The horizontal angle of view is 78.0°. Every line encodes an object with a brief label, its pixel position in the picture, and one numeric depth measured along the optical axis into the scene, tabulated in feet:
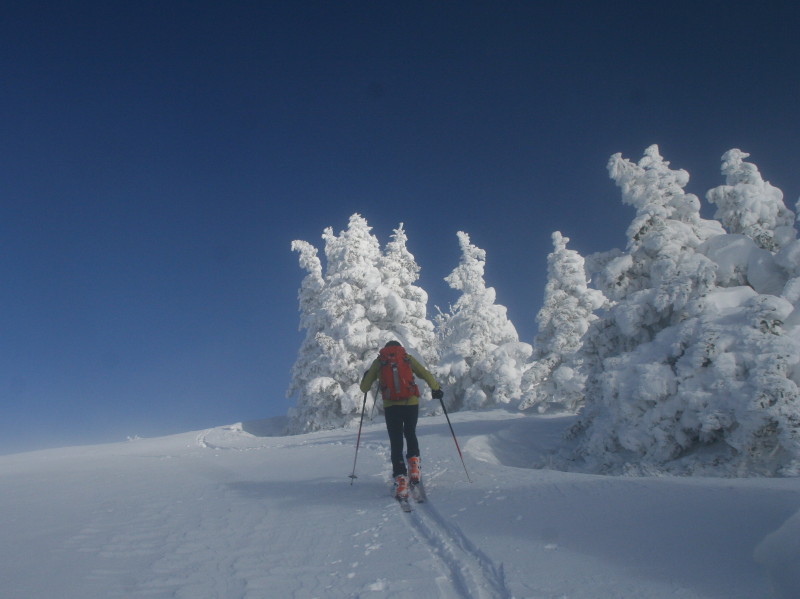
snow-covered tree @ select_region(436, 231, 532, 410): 88.38
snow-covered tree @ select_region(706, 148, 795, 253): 40.98
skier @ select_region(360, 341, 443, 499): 22.62
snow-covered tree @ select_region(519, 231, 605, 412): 70.85
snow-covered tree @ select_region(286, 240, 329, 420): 96.07
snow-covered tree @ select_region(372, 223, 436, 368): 95.35
